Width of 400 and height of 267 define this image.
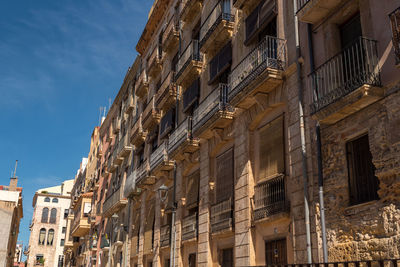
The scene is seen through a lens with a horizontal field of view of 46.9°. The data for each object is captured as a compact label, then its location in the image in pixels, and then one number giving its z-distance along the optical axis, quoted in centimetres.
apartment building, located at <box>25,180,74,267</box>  7688
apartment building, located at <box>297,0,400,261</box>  848
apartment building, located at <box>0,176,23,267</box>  3488
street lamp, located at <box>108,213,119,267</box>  3053
